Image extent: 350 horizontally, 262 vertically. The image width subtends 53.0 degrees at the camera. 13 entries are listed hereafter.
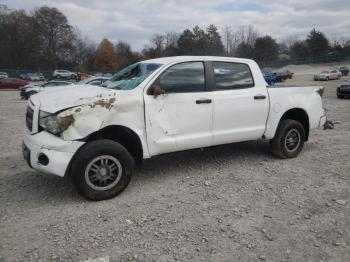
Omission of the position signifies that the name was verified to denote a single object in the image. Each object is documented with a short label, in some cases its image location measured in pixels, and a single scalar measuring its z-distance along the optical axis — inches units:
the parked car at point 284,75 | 1756.9
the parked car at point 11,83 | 1504.7
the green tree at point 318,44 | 3105.6
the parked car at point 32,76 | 2191.2
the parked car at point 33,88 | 947.0
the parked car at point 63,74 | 2032.2
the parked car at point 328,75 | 1669.5
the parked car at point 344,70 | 1993.1
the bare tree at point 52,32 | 2790.4
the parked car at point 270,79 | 1387.5
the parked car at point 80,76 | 2007.4
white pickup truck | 167.0
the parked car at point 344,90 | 763.2
